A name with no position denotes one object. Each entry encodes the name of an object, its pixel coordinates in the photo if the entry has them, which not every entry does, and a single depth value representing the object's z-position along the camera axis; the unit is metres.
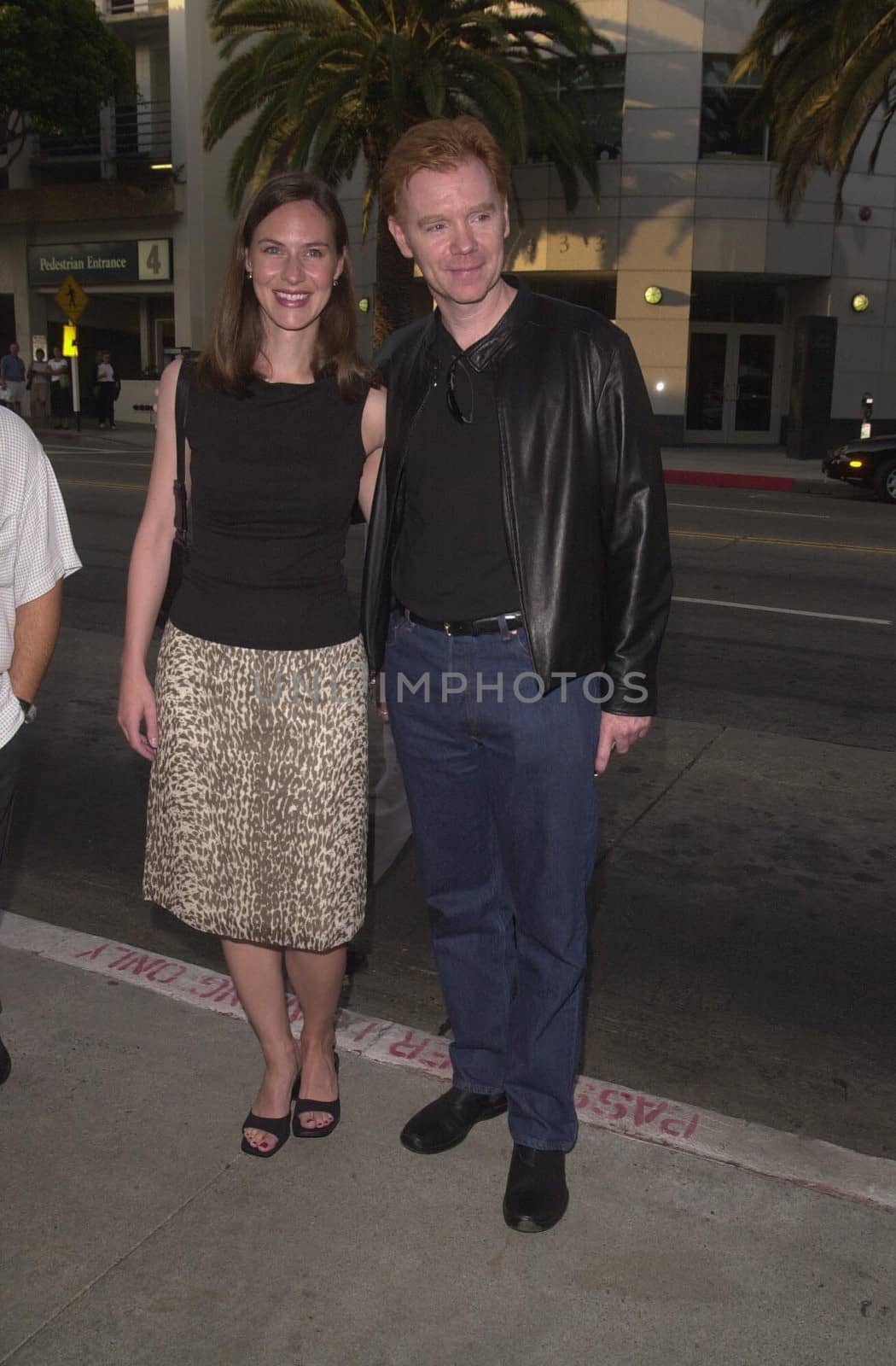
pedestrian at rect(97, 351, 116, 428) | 29.45
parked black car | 17.19
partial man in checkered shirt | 2.64
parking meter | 22.36
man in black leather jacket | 2.56
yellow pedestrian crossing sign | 26.33
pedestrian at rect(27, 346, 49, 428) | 29.84
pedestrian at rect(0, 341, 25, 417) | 26.92
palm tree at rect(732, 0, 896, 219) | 16.47
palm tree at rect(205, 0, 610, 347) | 18.97
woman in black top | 2.71
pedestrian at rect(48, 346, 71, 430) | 29.58
